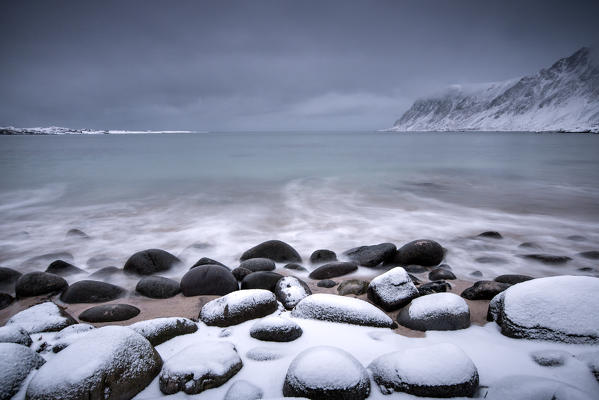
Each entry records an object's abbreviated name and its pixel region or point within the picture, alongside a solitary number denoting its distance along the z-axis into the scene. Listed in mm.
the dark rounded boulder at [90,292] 3857
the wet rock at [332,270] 4703
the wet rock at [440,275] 4515
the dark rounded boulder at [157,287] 4039
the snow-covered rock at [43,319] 2812
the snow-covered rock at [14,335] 2437
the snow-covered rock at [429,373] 1961
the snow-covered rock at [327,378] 1912
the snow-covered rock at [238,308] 2957
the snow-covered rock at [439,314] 2822
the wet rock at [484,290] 3564
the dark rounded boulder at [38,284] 3951
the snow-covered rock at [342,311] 2863
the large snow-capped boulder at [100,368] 1845
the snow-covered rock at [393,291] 3367
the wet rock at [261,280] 4047
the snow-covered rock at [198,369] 2041
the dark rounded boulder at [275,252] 5344
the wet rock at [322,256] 5379
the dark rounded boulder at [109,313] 3295
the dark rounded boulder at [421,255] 5039
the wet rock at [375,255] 5117
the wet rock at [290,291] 3537
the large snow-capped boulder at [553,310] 2443
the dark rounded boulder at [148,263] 4840
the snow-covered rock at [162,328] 2566
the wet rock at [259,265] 4742
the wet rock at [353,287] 3943
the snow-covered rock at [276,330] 2604
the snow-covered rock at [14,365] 1956
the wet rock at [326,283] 4320
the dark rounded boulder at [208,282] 4008
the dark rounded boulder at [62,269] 4770
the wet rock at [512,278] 4140
